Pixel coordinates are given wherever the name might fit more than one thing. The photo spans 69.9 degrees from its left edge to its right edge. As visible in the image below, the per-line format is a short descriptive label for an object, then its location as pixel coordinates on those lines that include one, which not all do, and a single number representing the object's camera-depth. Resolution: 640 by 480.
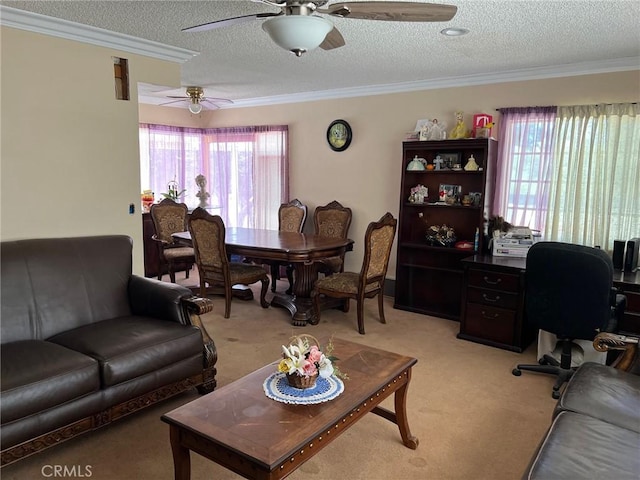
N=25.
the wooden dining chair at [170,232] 5.49
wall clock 5.52
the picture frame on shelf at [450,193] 4.66
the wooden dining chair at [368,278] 4.08
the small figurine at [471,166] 4.40
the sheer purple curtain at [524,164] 4.25
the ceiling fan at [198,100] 5.34
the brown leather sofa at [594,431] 1.55
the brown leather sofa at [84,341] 2.16
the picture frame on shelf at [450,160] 4.65
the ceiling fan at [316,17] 2.11
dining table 4.24
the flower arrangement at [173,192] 6.50
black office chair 2.90
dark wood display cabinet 4.52
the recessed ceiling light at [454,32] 3.07
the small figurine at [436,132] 4.65
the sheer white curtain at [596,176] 3.86
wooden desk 3.75
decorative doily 1.92
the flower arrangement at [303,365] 1.96
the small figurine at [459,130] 4.46
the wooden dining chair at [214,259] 4.33
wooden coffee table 1.61
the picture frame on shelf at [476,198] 4.48
